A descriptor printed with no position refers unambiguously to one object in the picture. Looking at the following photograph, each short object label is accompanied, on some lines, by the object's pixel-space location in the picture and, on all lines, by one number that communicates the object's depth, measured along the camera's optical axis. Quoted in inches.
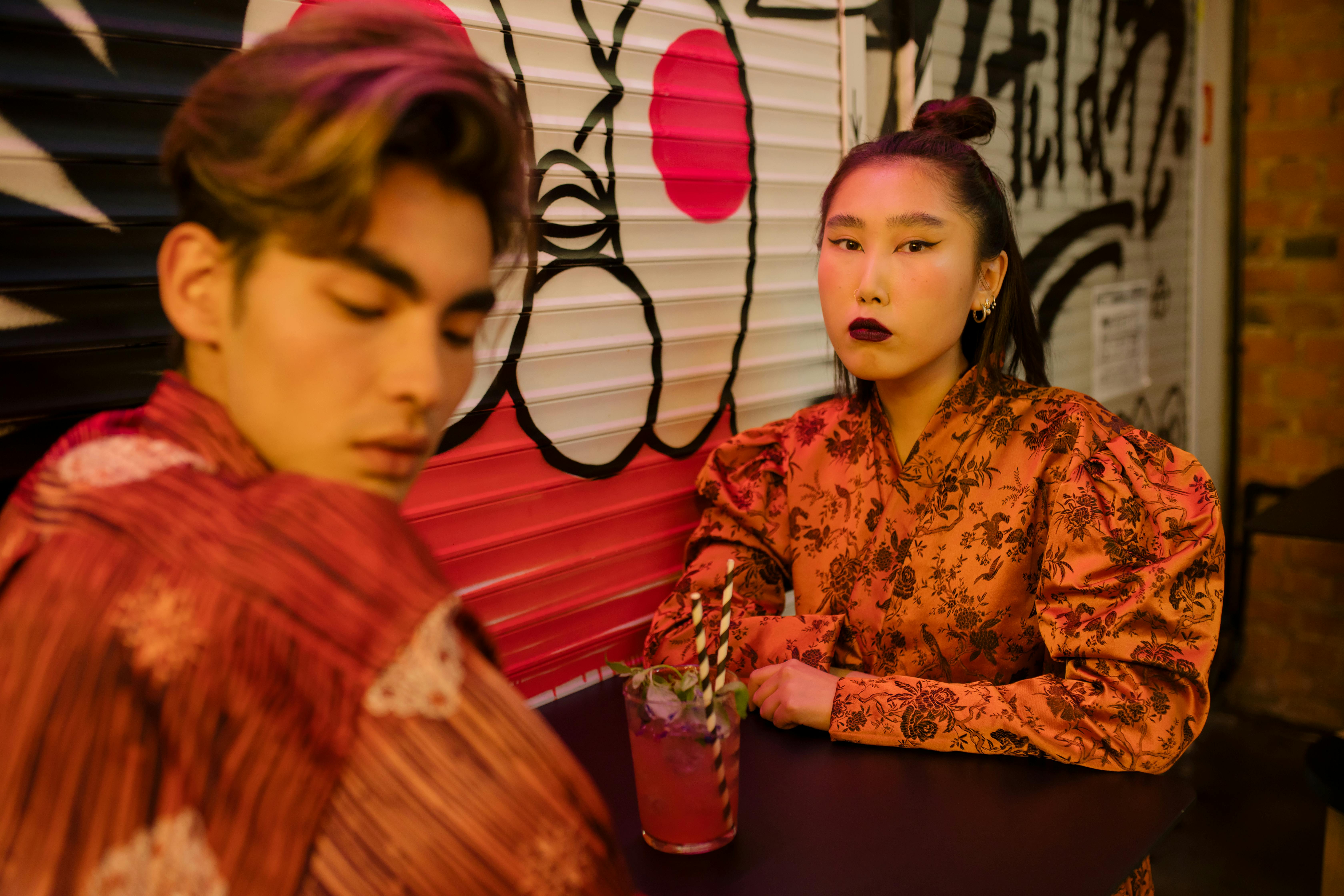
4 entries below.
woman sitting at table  49.8
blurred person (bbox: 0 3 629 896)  20.3
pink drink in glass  40.2
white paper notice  115.4
